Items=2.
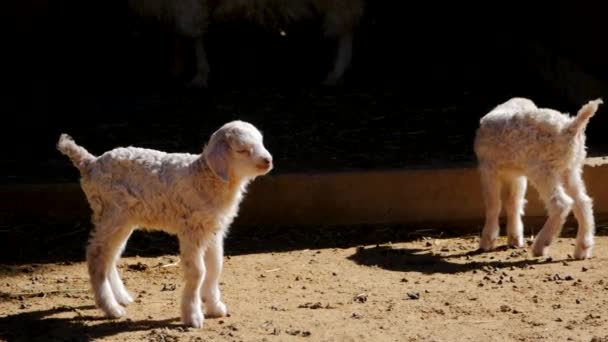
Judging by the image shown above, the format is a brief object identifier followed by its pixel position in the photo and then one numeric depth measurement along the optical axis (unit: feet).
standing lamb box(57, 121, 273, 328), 39.86
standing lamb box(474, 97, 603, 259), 48.75
